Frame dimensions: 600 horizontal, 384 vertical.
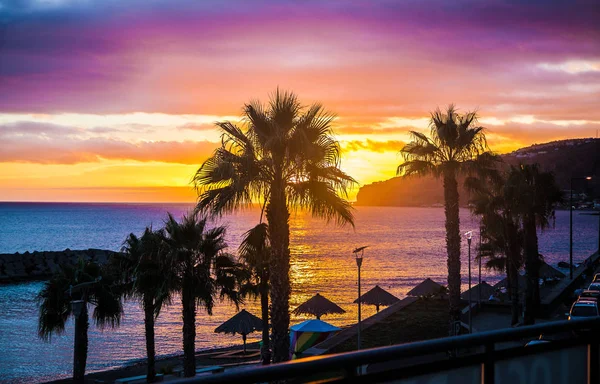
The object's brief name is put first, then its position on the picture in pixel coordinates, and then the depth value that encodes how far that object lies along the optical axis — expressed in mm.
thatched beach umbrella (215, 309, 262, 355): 36312
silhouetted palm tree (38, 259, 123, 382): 25328
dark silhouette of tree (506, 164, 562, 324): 35312
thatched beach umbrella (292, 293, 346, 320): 40728
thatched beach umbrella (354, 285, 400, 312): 44375
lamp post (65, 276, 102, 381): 23828
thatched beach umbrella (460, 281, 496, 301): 49162
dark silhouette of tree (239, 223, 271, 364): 16875
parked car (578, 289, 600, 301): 35725
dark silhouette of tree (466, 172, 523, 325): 33625
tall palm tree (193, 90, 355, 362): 16828
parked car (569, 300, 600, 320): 30719
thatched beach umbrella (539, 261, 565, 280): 62062
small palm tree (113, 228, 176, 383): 22531
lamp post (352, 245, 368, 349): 25283
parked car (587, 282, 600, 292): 40425
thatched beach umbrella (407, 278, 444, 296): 46531
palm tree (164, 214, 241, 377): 22609
